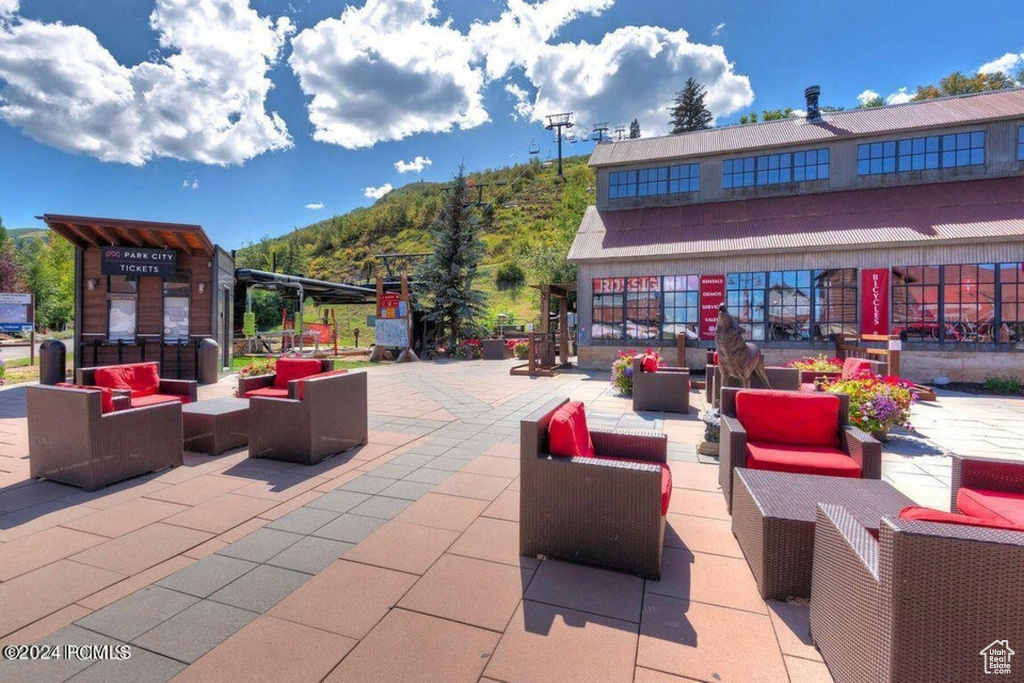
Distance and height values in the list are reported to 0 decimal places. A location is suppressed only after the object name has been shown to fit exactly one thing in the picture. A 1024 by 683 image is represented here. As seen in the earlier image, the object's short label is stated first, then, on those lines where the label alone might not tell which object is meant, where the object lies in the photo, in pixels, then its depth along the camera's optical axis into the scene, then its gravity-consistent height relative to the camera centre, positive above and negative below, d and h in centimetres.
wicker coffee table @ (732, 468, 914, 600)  219 -88
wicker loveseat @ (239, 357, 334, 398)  568 -60
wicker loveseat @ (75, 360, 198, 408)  495 -61
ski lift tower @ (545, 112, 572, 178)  5153 +2452
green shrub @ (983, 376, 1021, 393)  1012 -101
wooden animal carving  474 -14
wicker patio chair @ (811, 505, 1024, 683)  127 -75
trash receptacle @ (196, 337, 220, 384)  970 -67
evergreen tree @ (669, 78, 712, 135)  4528 +2284
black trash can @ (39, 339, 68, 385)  816 -58
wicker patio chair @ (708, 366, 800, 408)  628 -58
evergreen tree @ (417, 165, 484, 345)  1781 +261
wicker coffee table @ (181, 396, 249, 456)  473 -102
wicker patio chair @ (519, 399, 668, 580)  244 -97
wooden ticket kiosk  920 +77
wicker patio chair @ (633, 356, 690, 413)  714 -87
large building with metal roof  1123 +276
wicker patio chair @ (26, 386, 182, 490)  367 -93
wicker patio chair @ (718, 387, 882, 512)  307 -77
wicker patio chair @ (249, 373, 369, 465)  440 -91
